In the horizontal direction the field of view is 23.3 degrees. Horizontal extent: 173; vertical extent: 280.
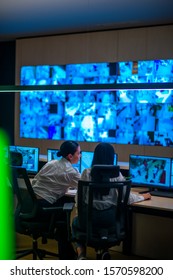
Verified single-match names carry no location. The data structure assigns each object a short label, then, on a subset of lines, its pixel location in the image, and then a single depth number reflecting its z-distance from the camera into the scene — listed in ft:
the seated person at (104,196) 10.65
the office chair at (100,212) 10.36
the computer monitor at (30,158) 16.48
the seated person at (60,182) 12.56
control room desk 13.83
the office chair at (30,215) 12.07
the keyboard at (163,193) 13.25
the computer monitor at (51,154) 16.01
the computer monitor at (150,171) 13.35
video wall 20.08
